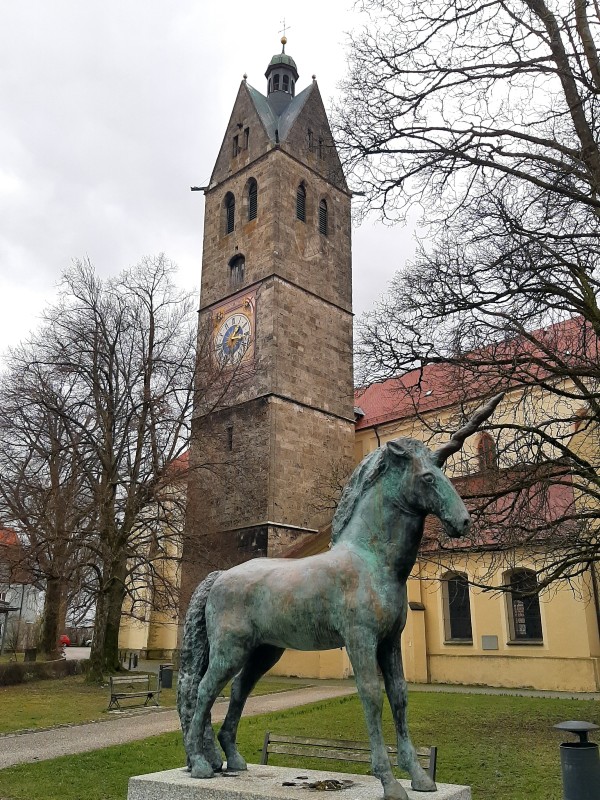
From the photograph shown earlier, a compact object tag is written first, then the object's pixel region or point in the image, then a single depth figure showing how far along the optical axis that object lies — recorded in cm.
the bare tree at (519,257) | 924
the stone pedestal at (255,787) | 390
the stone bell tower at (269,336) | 2669
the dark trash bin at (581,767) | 588
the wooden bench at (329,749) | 512
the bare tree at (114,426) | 2016
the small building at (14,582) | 2053
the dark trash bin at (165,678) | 1959
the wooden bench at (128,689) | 1496
